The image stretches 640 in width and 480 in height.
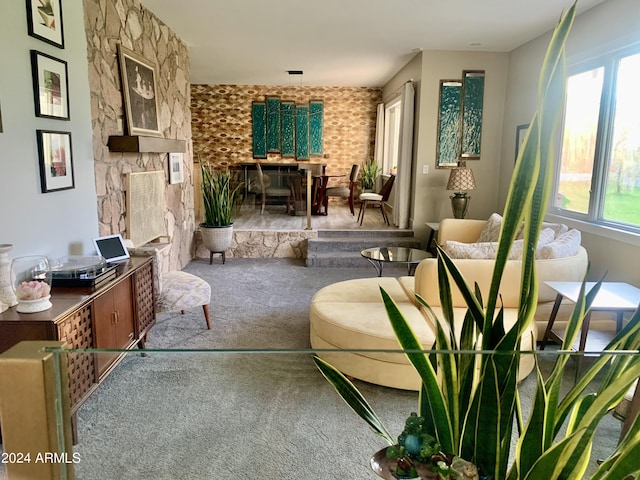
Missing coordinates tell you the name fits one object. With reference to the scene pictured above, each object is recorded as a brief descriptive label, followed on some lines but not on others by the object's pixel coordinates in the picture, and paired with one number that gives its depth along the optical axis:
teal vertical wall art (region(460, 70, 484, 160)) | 5.71
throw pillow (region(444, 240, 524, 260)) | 2.97
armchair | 3.22
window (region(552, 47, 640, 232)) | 3.55
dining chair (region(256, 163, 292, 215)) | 7.97
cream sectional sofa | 2.43
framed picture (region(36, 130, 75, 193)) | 2.47
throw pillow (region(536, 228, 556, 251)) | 3.40
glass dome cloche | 2.02
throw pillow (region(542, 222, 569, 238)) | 3.62
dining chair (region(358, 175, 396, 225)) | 6.80
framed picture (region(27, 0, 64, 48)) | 2.35
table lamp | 5.35
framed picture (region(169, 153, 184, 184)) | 4.95
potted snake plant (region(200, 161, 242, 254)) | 5.46
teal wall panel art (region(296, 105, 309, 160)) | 9.29
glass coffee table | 4.06
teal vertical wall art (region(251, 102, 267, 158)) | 9.23
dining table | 7.88
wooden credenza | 1.94
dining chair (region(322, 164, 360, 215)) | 7.64
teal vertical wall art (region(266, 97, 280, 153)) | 9.20
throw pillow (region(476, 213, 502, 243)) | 4.15
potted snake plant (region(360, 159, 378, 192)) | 8.79
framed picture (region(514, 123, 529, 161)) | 5.22
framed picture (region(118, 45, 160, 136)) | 3.67
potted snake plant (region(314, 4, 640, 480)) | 0.72
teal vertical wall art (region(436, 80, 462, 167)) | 5.73
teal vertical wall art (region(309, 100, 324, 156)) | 9.27
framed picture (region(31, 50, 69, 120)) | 2.40
